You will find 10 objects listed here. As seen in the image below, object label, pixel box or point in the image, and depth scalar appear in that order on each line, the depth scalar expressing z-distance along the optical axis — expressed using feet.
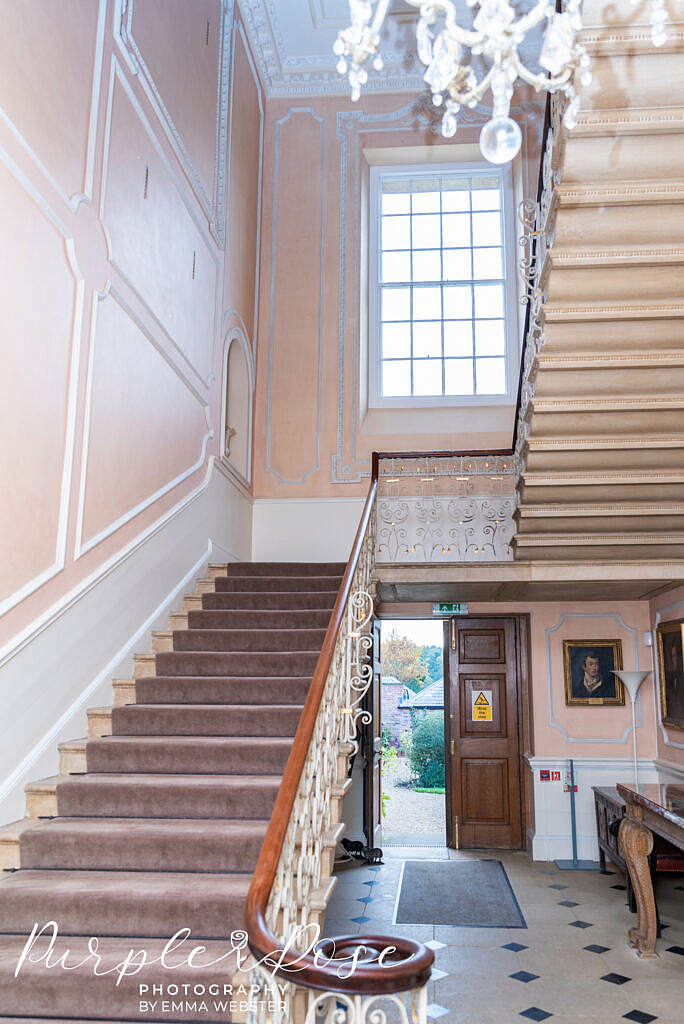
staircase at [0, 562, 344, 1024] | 9.48
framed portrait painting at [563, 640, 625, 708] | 27.43
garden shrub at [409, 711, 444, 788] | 49.11
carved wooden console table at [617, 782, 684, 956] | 17.20
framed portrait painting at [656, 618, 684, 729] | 24.26
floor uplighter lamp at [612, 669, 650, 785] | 25.44
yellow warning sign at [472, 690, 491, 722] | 29.27
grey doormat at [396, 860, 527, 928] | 20.33
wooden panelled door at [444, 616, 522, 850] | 28.40
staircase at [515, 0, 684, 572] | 11.96
